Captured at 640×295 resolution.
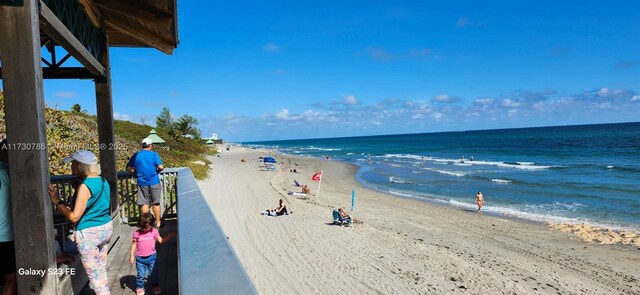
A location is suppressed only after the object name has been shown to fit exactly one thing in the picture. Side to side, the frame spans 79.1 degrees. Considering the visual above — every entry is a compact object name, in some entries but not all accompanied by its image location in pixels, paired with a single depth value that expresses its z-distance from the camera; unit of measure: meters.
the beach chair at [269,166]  39.02
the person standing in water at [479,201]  19.56
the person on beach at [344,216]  15.22
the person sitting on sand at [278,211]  16.27
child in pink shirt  3.64
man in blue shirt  5.43
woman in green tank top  2.88
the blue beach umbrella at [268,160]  38.19
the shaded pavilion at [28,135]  2.44
